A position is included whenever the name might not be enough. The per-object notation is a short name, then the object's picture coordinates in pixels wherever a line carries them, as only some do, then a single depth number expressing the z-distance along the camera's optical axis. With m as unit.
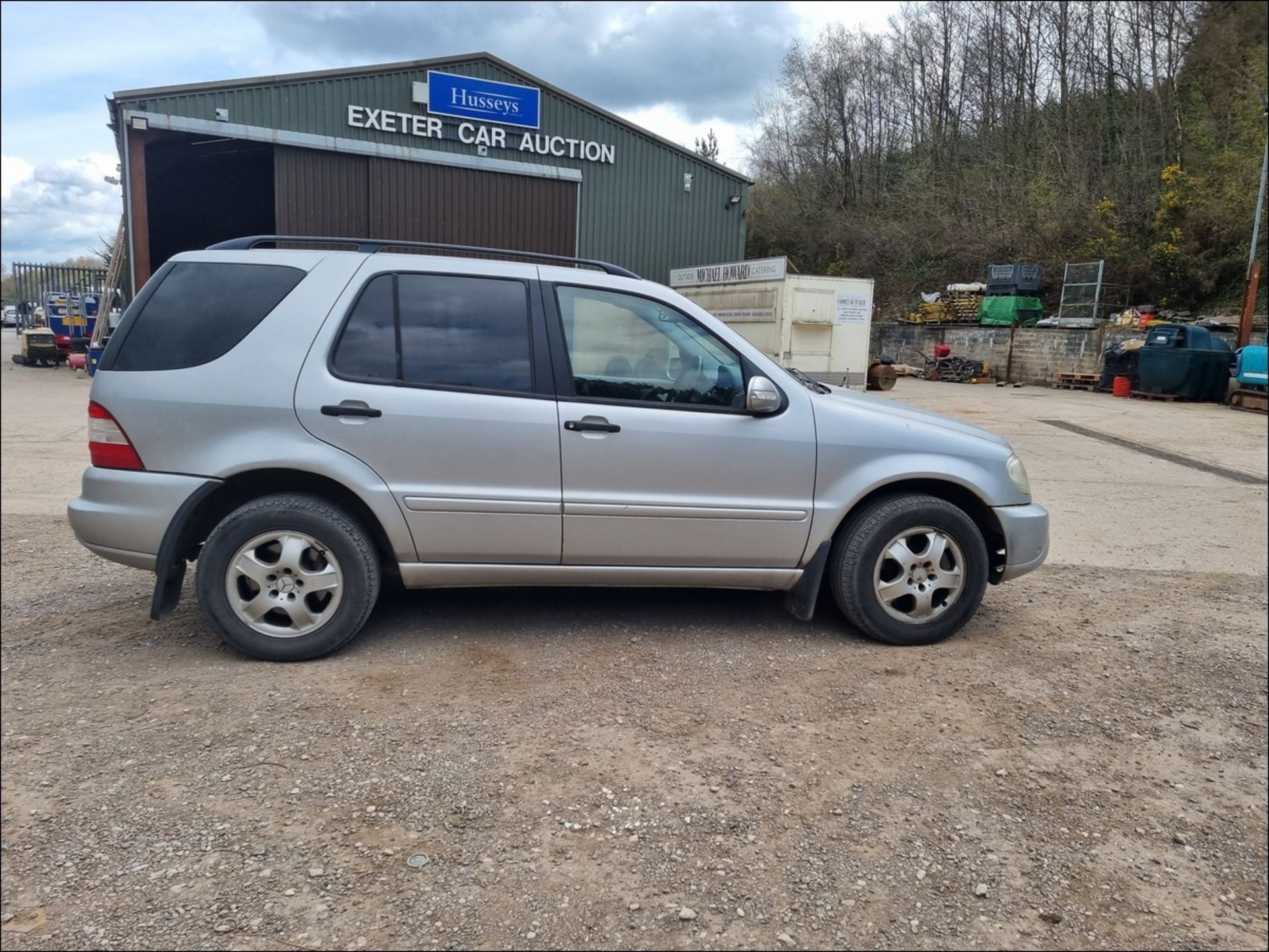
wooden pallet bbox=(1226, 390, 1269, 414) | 17.05
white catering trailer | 18.50
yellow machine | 20.55
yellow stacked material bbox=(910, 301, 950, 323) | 28.58
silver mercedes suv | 3.77
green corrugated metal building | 16.34
